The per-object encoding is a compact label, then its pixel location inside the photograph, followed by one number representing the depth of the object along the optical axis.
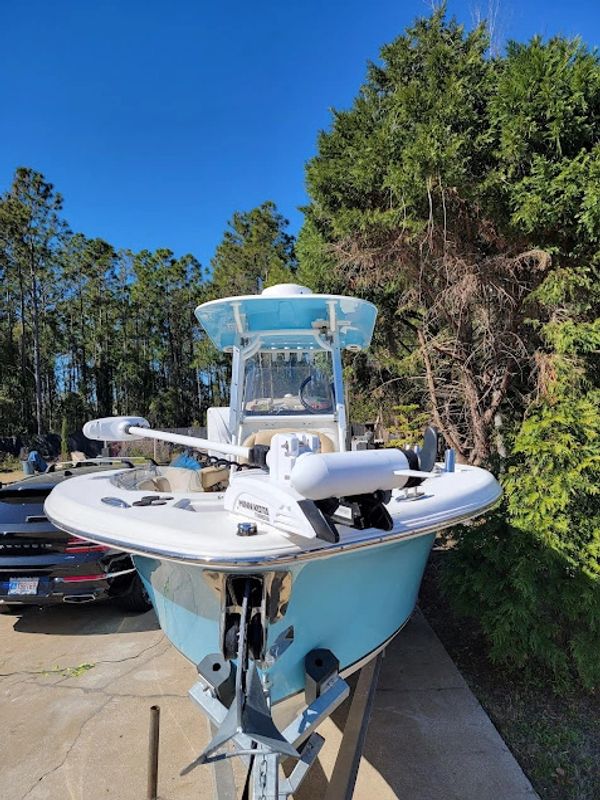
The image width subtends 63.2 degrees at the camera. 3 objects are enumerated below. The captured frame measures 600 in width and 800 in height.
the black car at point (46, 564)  3.45
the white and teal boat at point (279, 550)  1.58
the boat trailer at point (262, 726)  1.47
